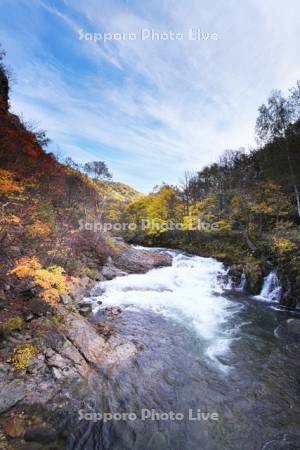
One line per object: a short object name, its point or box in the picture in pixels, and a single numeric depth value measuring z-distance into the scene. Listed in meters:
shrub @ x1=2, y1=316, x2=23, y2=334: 6.31
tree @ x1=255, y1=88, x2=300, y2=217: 16.50
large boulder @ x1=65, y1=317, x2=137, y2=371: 6.69
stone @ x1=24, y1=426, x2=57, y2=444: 4.35
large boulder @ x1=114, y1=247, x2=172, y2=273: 17.22
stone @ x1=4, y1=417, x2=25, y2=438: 4.34
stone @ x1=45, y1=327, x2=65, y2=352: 6.48
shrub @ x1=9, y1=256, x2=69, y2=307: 7.15
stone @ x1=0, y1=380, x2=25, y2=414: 4.80
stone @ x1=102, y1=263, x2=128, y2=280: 14.83
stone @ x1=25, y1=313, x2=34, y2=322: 7.11
